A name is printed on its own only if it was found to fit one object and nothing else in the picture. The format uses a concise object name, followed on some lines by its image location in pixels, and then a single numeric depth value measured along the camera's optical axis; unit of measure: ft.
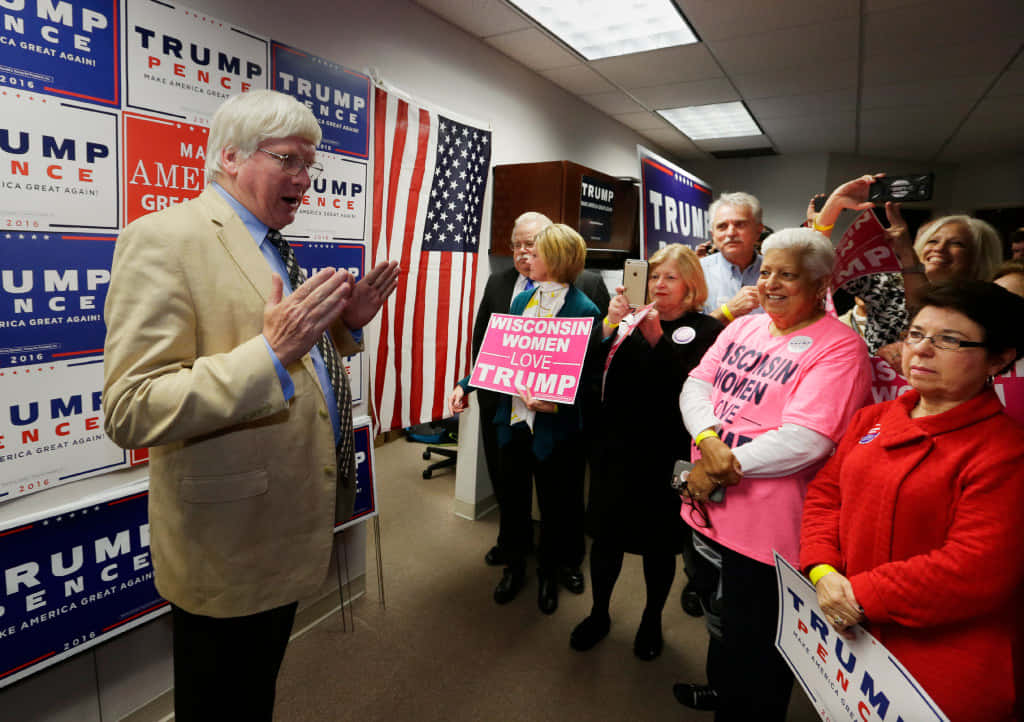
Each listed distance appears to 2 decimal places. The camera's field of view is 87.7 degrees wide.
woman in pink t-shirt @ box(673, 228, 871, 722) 4.47
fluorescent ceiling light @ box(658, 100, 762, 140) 16.25
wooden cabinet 10.52
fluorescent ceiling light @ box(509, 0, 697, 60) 9.64
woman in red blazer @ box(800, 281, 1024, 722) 3.22
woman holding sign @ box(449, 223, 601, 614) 7.62
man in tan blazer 3.16
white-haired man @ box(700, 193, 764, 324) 7.72
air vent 21.71
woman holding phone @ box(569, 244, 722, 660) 6.32
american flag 8.75
